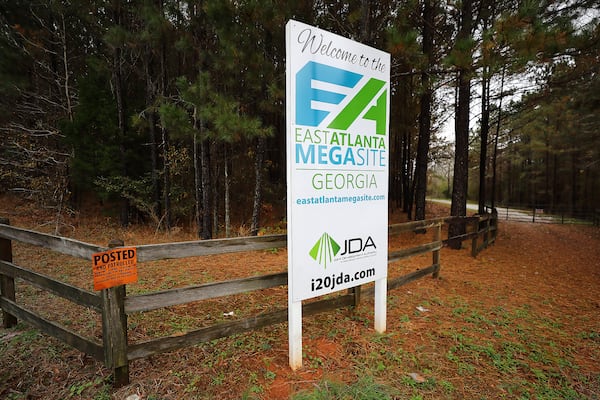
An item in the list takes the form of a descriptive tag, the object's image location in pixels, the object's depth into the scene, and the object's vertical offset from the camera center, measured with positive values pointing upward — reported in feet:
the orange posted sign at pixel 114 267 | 7.30 -2.06
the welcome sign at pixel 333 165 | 8.78 +0.53
